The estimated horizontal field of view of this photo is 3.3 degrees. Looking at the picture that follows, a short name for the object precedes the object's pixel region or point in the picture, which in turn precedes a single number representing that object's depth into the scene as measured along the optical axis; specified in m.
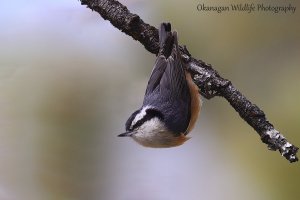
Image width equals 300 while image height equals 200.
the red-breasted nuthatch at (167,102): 4.34
